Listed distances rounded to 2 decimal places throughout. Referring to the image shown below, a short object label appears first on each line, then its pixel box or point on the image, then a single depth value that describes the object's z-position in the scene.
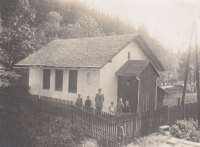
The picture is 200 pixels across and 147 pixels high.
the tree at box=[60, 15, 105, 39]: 35.56
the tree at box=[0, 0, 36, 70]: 18.41
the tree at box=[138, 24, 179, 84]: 38.34
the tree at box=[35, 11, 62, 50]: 33.71
